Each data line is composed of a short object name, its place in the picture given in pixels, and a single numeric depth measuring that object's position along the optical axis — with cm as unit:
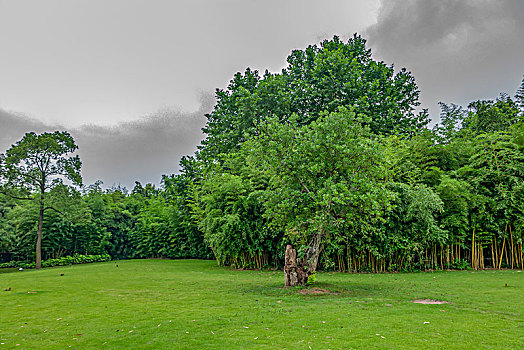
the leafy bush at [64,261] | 1933
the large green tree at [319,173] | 704
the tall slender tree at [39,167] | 1691
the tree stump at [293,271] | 779
